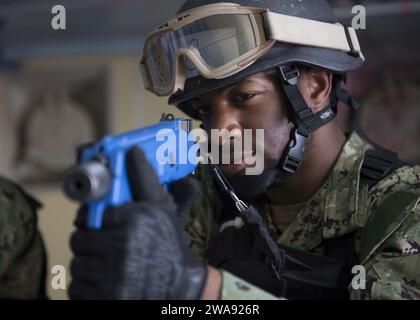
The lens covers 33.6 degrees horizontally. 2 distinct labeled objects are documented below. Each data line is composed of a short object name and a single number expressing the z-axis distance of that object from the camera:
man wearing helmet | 1.25
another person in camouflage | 1.52
